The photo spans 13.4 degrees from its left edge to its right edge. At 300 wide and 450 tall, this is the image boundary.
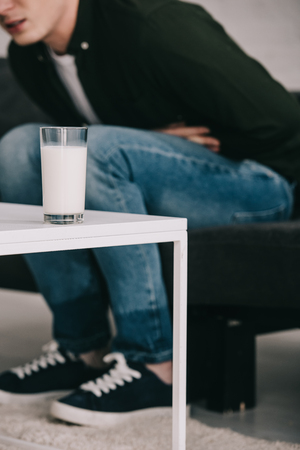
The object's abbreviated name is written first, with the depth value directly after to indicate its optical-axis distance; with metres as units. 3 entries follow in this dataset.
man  2.35
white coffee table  1.76
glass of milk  1.83
